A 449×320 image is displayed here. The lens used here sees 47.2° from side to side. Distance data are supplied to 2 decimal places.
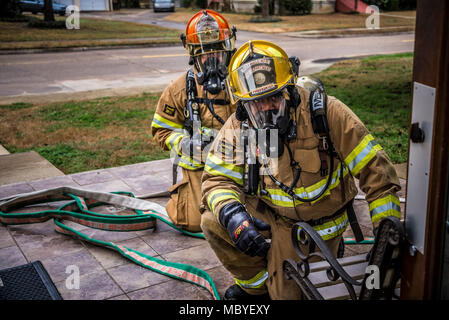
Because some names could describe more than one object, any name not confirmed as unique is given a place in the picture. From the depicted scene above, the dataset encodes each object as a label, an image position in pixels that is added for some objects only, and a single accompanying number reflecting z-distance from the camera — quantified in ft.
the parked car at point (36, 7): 106.22
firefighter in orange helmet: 14.07
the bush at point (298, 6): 111.65
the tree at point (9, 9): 93.40
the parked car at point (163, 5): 126.82
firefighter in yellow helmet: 9.15
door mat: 11.03
